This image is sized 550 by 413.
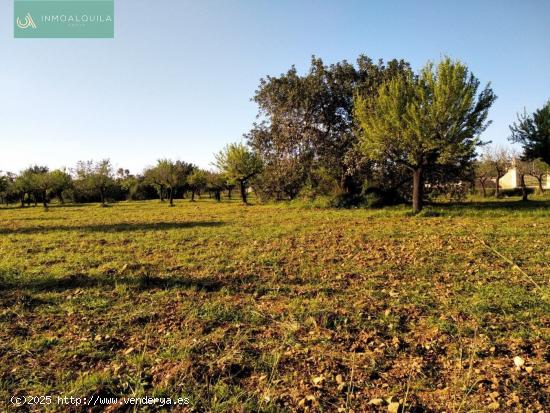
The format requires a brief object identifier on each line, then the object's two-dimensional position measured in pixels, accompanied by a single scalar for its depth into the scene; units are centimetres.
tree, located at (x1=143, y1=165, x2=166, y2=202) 4506
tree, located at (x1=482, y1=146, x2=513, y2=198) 4748
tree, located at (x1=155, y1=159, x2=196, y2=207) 4319
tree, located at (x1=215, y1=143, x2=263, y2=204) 4112
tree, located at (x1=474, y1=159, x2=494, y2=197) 4929
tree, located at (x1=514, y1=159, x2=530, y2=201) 4806
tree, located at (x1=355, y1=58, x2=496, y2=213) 1741
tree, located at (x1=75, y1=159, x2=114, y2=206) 4659
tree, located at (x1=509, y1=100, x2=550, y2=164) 2347
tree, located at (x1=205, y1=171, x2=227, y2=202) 5581
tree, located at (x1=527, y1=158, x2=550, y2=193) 4708
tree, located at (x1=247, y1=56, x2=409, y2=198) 2592
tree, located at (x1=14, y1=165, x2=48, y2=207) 5048
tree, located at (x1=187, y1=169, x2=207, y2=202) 5675
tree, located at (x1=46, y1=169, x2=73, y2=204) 5125
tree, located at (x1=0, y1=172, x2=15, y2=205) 5565
